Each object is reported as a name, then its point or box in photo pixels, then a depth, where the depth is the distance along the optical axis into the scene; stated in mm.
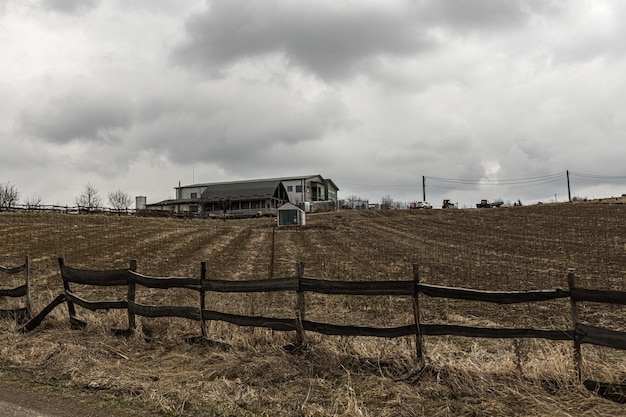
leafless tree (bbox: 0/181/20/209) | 108750
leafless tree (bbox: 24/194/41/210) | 64075
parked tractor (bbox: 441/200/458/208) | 90625
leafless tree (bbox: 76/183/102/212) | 117344
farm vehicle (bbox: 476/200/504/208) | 85850
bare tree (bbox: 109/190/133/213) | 121012
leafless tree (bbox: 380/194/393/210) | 94675
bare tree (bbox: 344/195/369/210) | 90450
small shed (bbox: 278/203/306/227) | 53531
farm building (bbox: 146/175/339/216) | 92312
